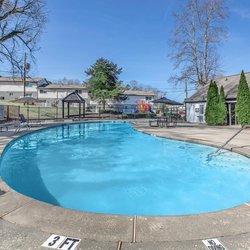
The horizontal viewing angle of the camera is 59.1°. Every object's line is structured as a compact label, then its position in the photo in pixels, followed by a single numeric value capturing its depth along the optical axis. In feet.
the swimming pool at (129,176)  17.15
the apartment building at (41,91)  144.36
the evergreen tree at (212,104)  61.82
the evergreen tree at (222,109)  60.75
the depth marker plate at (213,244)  7.33
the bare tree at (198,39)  83.82
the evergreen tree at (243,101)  54.49
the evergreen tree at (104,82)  106.93
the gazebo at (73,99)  80.18
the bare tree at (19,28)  49.18
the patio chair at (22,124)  43.56
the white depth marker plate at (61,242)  7.34
